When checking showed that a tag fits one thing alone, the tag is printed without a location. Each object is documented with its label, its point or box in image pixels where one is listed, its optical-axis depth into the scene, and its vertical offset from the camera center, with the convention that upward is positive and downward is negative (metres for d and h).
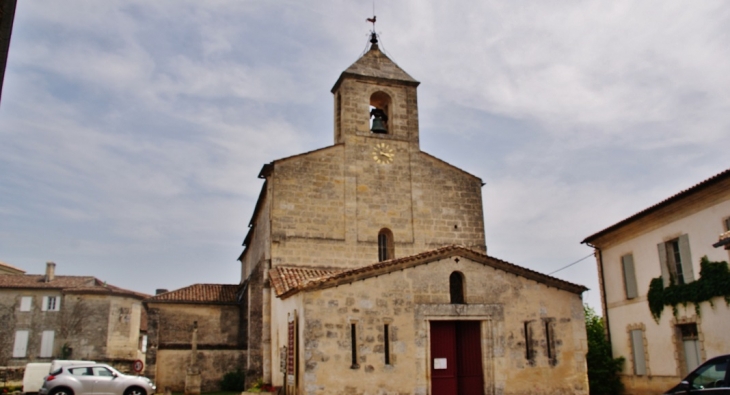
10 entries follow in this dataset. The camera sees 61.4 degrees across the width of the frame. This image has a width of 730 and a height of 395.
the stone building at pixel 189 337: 24.39 +0.57
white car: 19.18 -0.90
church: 16.09 +1.75
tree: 20.55 -0.80
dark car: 10.45 -0.62
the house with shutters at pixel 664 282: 16.52 +1.90
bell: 24.70 +8.70
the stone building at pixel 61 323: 40.88 +1.99
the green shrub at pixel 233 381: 24.39 -1.17
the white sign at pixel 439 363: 16.77 -0.41
